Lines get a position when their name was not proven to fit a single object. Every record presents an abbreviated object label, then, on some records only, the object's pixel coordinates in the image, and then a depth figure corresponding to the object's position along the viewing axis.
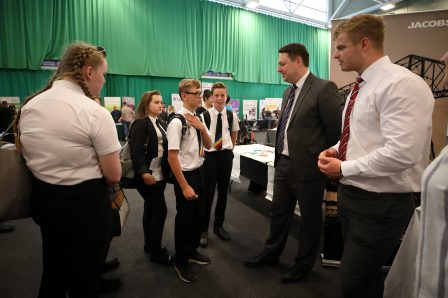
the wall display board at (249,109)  12.45
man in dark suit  1.88
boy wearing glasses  1.96
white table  3.30
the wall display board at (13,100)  7.76
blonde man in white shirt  1.08
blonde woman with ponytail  1.13
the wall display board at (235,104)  11.93
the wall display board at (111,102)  9.25
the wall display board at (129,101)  9.56
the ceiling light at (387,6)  11.57
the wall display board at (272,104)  12.95
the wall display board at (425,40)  2.50
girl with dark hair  2.20
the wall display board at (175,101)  10.50
